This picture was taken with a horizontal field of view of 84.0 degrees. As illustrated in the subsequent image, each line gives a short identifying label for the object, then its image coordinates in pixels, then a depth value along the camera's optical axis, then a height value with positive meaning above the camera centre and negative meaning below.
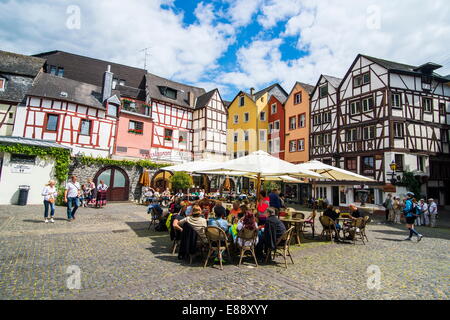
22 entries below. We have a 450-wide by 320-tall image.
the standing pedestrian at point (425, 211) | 14.72 -0.80
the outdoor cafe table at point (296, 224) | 7.83 -1.01
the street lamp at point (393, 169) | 18.53 +2.07
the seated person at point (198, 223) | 5.84 -0.79
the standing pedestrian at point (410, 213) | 9.60 -0.62
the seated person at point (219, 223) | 6.05 -0.80
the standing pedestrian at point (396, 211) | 15.47 -0.90
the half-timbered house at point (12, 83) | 19.59 +8.12
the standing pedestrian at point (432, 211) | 14.25 -0.76
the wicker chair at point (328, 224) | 8.47 -1.06
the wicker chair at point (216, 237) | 5.52 -1.05
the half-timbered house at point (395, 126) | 20.11 +5.94
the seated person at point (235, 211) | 7.68 -0.64
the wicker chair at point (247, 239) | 5.79 -1.13
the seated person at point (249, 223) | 5.81 -0.75
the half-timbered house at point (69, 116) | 19.98 +5.77
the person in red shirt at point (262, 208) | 6.81 -0.49
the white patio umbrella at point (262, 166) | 6.79 +0.72
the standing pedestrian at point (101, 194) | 16.53 -0.57
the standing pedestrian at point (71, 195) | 10.51 -0.46
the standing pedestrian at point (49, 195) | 9.83 -0.48
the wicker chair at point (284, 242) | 5.89 -1.21
